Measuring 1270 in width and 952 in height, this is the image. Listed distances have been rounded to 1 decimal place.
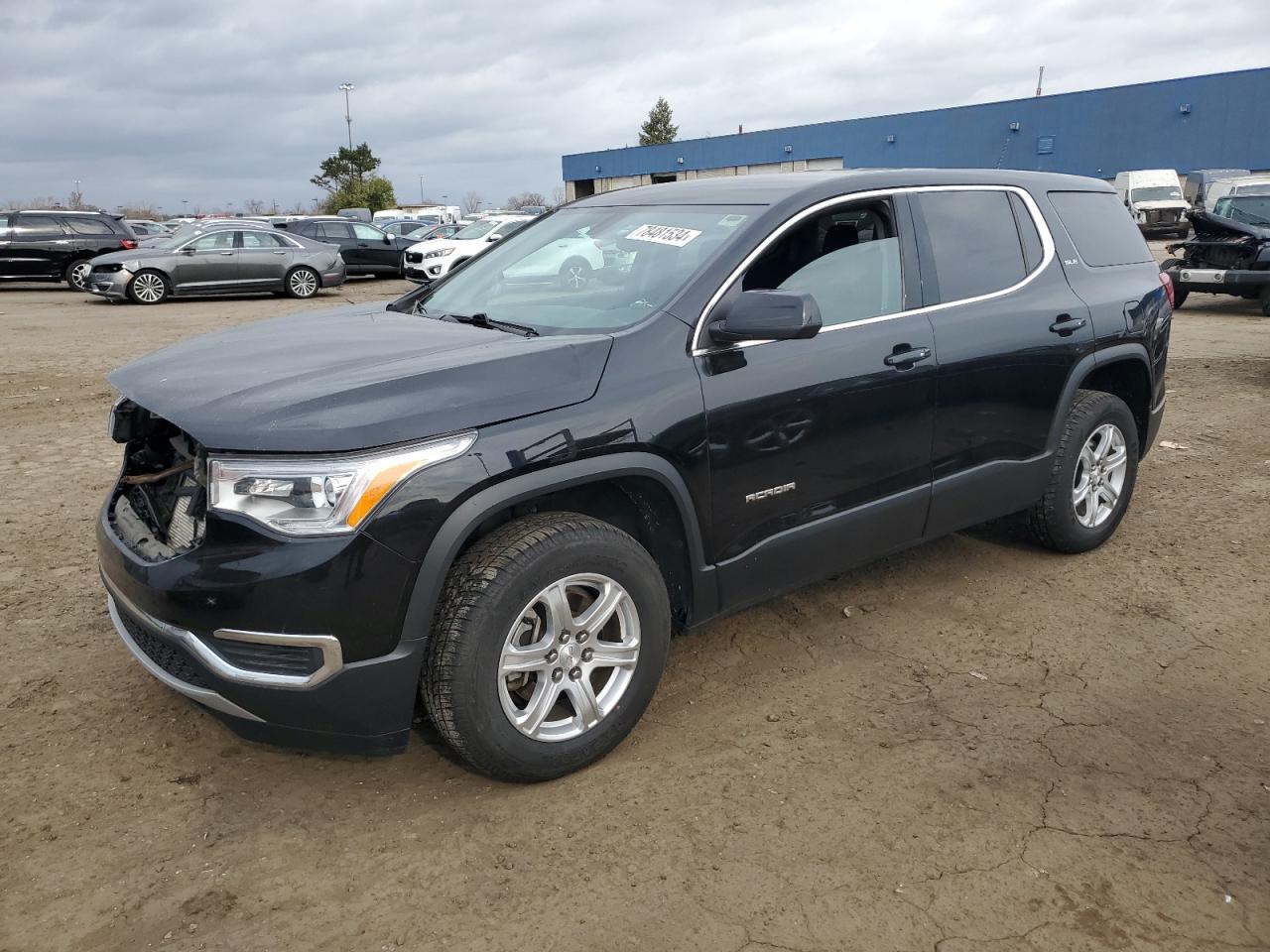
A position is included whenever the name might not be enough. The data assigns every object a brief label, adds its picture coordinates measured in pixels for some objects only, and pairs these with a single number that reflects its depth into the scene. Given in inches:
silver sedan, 683.4
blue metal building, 1481.3
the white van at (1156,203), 1137.4
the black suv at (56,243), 781.3
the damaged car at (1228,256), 526.6
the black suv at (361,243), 881.5
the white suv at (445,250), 792.3
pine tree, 3243.1
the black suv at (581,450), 103.7
